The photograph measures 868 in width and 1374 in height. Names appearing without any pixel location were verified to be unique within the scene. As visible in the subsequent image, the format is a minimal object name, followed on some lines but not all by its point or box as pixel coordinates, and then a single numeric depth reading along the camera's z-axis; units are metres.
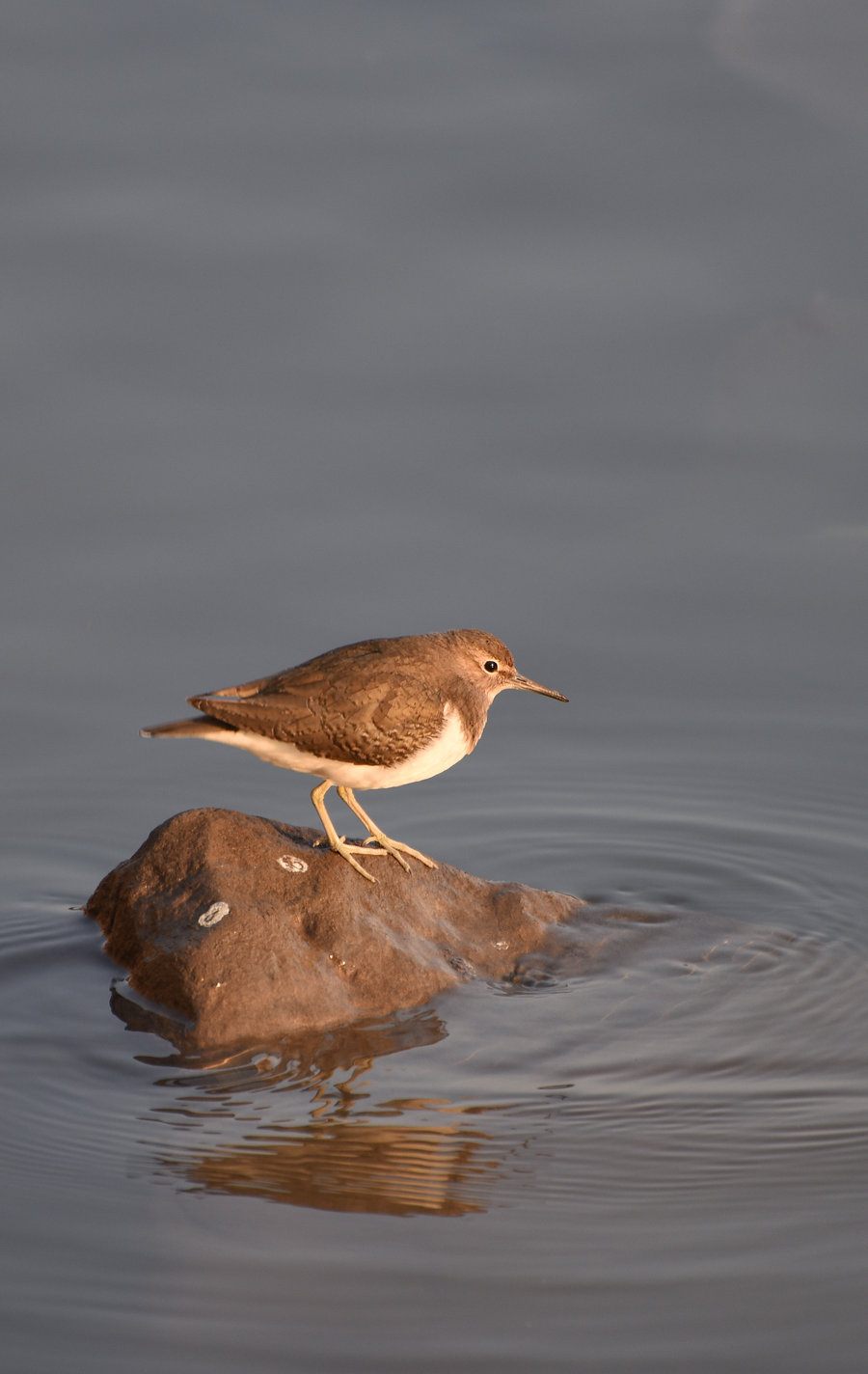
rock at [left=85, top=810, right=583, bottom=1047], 11.71
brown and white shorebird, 12.41
